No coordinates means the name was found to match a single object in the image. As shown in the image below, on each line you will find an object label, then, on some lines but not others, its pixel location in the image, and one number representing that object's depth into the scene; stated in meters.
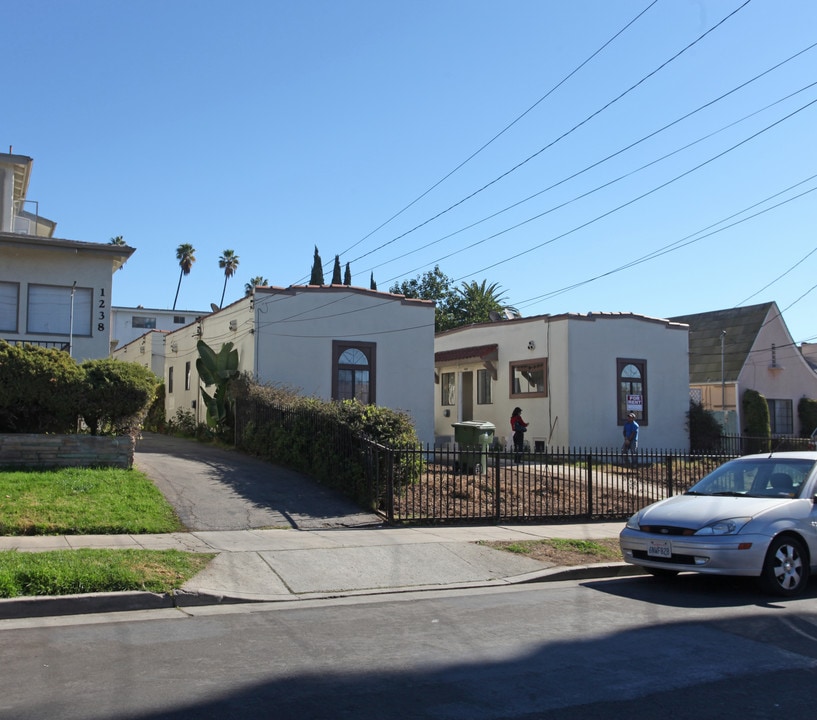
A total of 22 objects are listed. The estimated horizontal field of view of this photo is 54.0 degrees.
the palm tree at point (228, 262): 81.16
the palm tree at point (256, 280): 79.70
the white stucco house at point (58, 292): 18.59
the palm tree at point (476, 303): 50.59
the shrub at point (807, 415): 31.12
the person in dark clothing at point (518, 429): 23.34
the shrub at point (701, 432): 25.91
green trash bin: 18.73
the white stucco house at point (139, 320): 56.72
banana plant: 21.28
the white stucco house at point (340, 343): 20.88
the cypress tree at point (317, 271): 44.72
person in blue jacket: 22.41
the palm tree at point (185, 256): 81.81
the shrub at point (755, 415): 29.38
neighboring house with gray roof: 30.53
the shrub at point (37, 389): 13.13
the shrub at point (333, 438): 13.73
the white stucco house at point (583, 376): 24.00
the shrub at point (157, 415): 29.62
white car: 8.59
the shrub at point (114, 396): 13.75
